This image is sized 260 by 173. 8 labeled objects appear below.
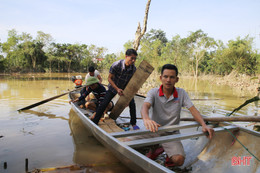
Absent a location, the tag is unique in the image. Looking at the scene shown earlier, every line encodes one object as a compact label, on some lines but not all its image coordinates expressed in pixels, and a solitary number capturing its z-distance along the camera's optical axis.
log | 2.06
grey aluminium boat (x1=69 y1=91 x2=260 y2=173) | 1.73
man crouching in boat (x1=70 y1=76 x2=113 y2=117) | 3.76
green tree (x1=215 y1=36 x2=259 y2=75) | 16.42
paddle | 5.48
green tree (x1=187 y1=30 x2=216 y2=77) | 21.78
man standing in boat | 3.08
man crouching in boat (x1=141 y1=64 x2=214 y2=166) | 1.95
